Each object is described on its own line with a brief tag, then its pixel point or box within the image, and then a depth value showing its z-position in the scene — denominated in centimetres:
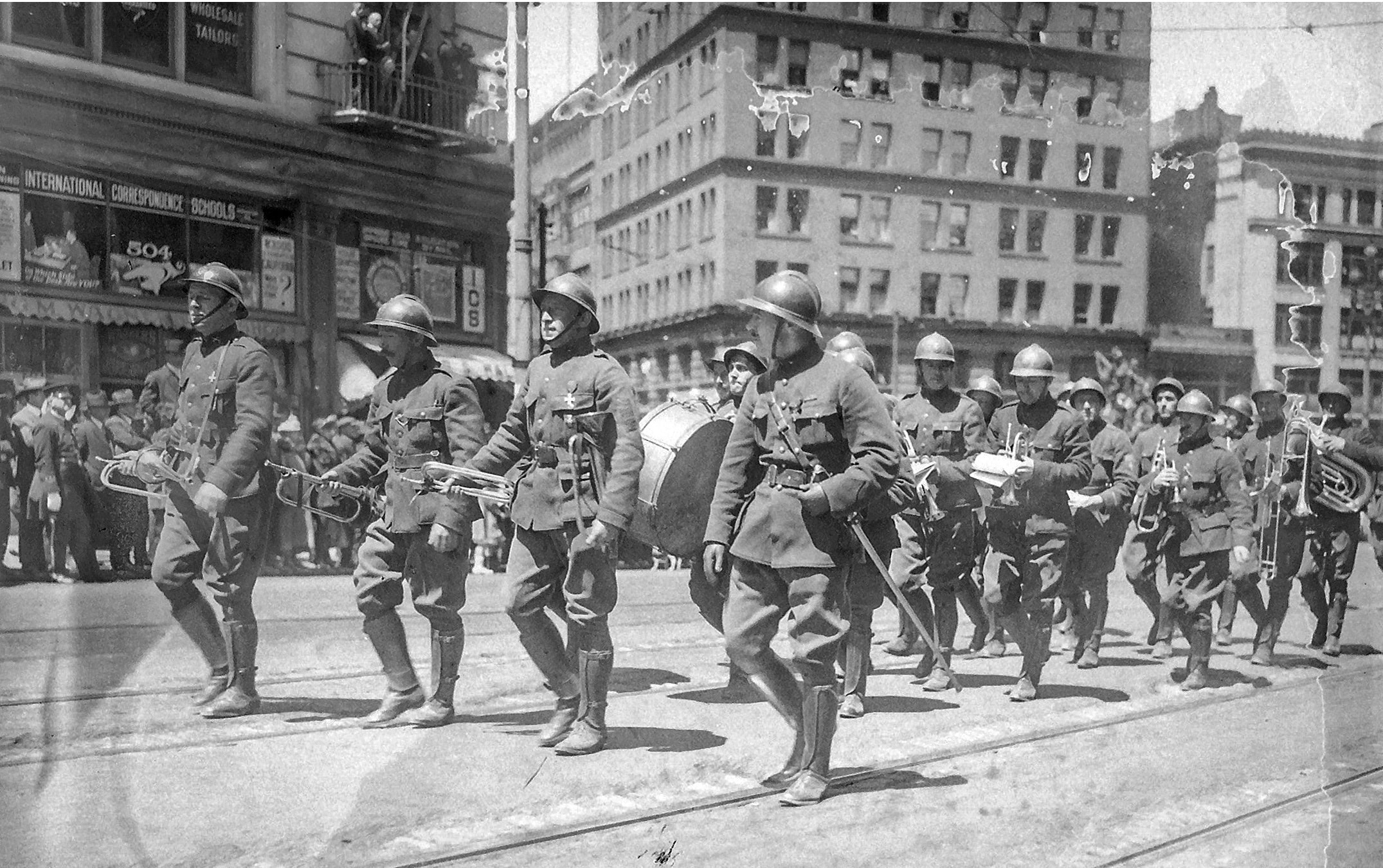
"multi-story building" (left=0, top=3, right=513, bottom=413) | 899
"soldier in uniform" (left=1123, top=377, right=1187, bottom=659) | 986
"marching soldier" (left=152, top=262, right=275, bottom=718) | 634
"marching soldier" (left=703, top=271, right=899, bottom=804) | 527
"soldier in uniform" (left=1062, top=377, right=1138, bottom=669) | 897
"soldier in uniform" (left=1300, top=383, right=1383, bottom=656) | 996
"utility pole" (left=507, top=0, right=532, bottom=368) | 1224
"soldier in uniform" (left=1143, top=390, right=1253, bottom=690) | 845
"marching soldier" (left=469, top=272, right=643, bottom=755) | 589
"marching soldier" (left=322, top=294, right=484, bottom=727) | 634
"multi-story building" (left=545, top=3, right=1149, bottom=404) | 1108
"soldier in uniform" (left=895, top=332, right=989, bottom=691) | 823
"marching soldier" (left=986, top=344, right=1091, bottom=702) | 779
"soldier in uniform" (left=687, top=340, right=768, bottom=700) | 731
